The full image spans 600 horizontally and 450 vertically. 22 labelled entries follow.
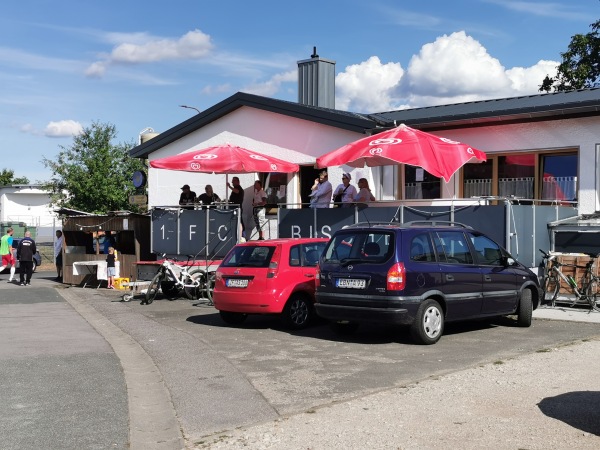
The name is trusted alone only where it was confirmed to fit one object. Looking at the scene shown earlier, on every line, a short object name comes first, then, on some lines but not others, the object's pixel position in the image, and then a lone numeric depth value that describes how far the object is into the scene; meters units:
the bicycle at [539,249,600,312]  14.15
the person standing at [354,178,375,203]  16.67
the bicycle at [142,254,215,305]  16.84
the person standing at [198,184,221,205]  20.31
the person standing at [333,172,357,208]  17.17
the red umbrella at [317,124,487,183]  14.64
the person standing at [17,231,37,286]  23.48
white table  21.50
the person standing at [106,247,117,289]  21.09
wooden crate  14.62
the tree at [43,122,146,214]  36.75
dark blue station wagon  10.48
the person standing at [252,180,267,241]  18.94
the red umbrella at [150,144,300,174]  18.06
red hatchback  12.19
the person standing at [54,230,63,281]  25.44
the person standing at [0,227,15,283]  28.69
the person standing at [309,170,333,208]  17.67
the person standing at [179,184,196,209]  20.77
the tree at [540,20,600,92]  34.44
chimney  23.69
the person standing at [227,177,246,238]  19.92
